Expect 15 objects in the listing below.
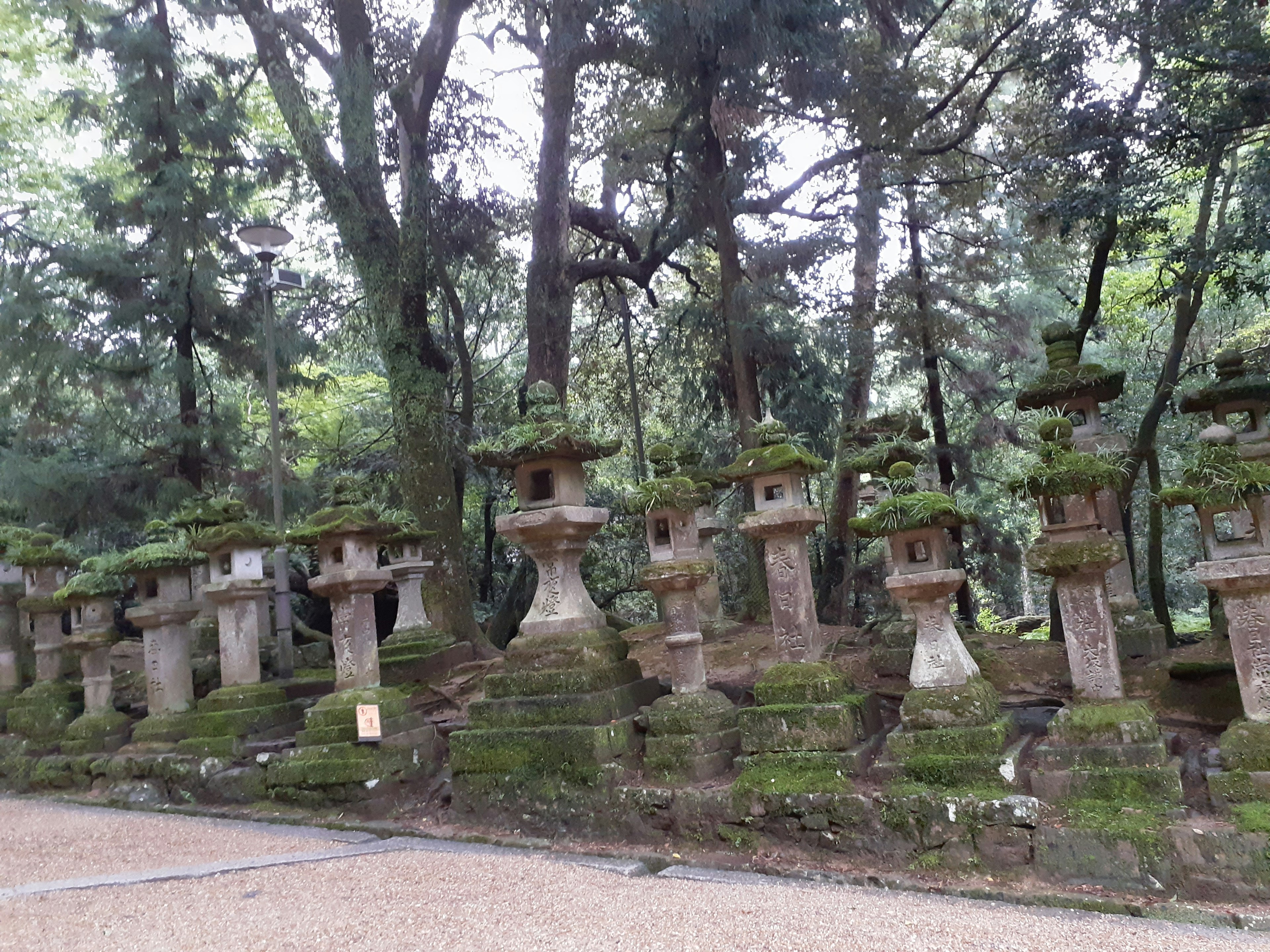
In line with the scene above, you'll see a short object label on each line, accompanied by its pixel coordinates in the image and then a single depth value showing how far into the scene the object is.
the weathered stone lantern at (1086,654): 4.96
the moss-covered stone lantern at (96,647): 9.12
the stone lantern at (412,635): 9.77
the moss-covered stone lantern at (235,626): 8.34
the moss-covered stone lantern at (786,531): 6.55
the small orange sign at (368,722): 7.20
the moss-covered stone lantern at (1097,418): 7.43
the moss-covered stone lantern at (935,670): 5.36
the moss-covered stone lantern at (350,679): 7.31
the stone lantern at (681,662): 6.24
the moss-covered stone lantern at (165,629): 8.66
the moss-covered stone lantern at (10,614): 10.68
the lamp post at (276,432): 9.31
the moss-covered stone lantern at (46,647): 9.75
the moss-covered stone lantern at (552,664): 6.48
